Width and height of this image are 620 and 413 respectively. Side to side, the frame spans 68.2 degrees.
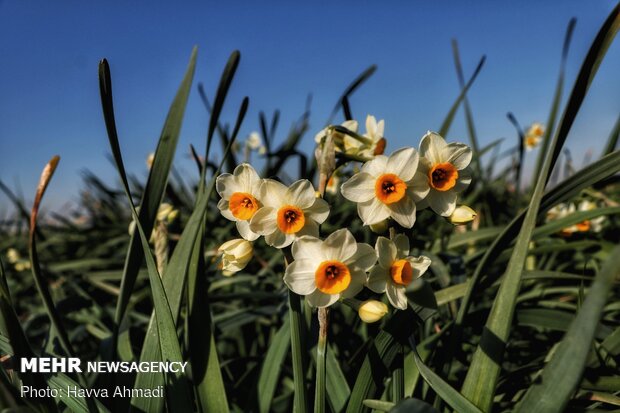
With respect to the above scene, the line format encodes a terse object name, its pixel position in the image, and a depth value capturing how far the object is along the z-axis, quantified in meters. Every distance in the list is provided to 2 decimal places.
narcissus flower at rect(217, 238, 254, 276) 0.22
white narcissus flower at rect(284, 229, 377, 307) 0.19
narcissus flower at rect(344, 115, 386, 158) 0.27
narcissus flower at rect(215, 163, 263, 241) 0.21
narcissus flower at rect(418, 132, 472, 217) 0.21
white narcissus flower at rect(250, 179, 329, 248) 0.20
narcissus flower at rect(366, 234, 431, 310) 0.19
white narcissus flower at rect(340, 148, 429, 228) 0.20
